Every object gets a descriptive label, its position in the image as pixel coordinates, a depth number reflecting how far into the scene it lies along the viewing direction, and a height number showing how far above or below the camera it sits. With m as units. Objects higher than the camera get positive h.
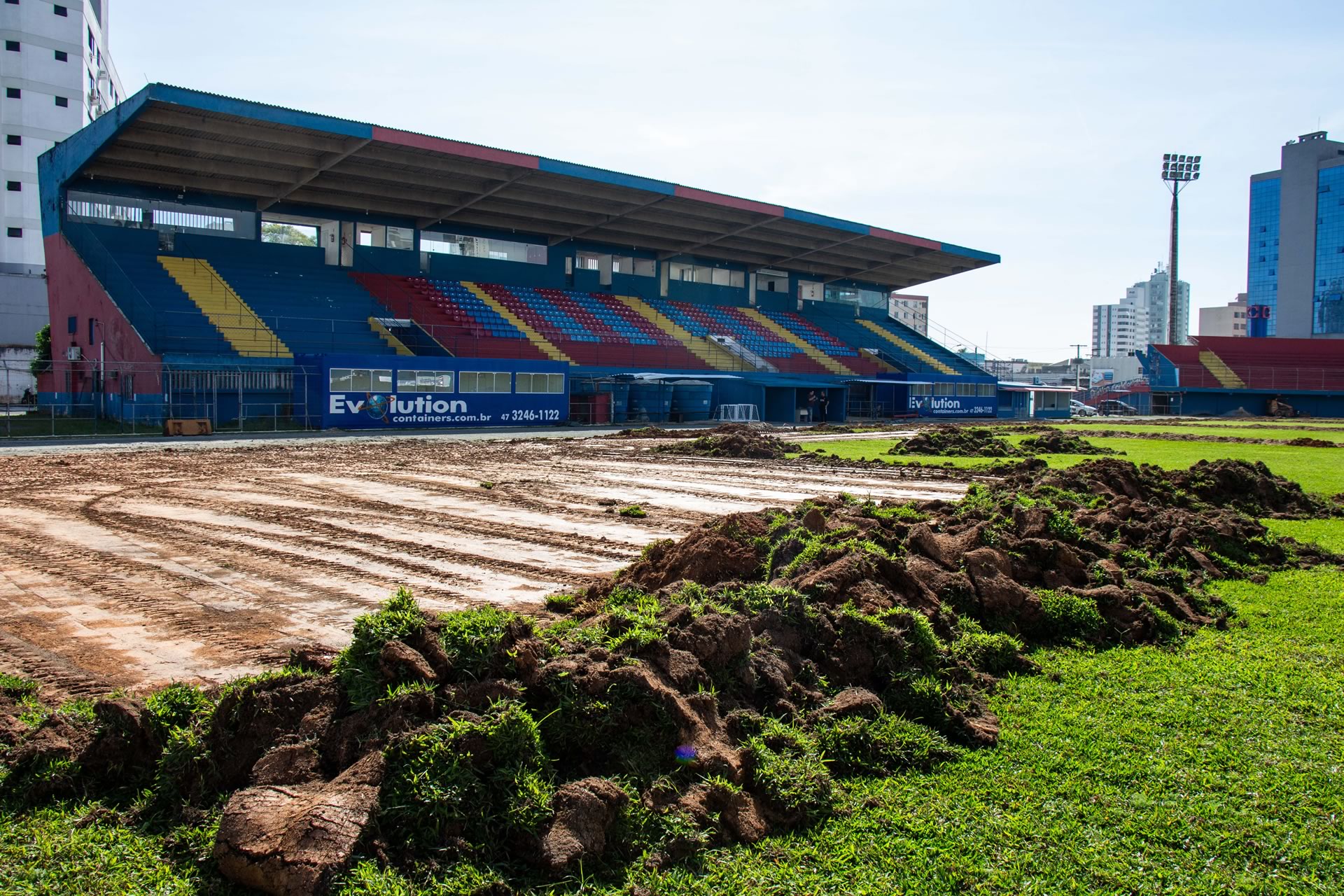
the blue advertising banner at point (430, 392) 33.97 +0.07
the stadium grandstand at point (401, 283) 34.28 +5.48
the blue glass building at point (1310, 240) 105.25 +19.53
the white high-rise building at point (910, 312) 148.62 +15.45
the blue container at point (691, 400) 44.78 -0.22
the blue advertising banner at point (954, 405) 56.94 -0.43
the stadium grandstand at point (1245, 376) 66.50 +1.97
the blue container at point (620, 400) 43.16 -0.21
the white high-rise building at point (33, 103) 66.62 +22.11
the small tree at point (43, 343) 47.10 +2.48
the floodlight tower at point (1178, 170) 76.50 +19.99
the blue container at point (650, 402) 43.97 -0.33
